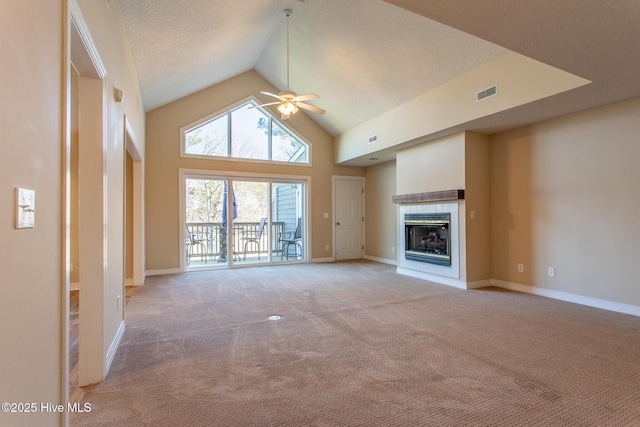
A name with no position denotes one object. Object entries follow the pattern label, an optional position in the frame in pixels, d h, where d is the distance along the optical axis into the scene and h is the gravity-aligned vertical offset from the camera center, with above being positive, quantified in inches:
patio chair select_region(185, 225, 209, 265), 255.4 -21.8
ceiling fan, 175.5 +66.4
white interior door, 306.5 -2.4
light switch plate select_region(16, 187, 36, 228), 37.9 +1.4
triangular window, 251.9 +67.4
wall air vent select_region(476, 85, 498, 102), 156.6 +62.1
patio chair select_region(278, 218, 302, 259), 291.6 -22.5
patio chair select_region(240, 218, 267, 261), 274.8 -17.3
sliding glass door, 255.6 -3.4
